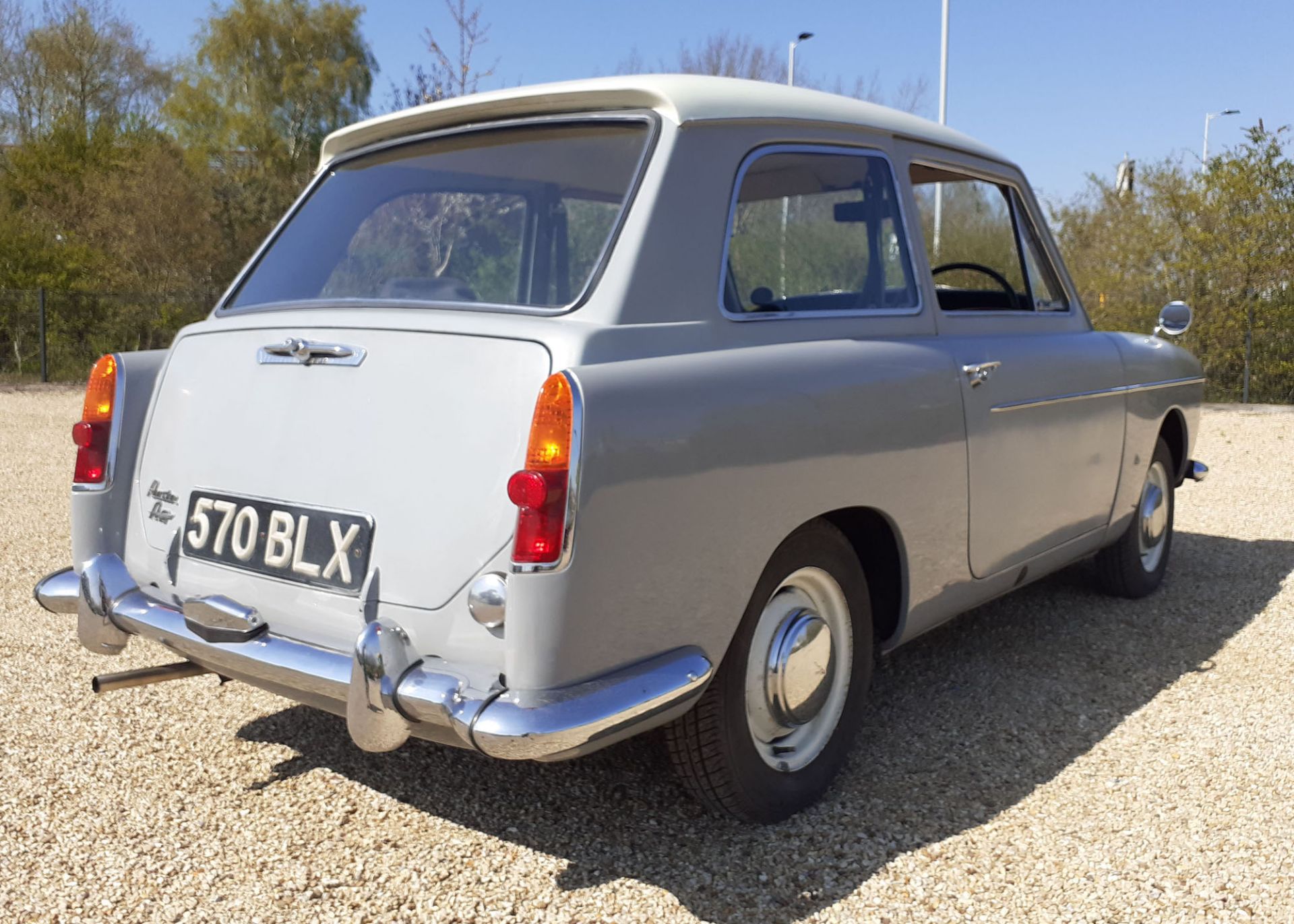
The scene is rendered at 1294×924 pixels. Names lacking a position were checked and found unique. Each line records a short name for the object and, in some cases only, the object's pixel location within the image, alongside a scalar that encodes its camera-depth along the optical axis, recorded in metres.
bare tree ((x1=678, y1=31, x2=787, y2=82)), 25.12
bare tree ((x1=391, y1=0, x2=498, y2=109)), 15.87
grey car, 2.29
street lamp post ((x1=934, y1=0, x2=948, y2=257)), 21.27
